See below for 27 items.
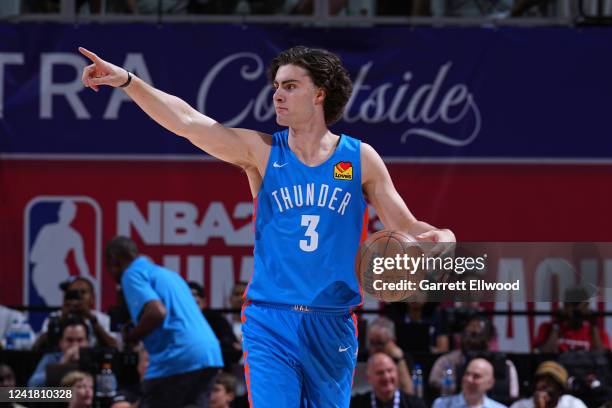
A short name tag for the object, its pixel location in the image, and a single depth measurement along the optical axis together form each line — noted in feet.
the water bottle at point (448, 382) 55.36
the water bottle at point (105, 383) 53.34
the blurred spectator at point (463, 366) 55.40
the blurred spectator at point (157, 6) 68.20
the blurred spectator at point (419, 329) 59.43
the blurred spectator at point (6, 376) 54.73
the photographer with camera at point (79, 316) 58.80
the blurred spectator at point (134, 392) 51.82
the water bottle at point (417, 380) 55.45
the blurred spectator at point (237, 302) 62.56
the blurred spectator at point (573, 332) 60.28
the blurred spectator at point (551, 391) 51.69
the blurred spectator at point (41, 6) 67.75
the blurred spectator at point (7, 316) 63.55
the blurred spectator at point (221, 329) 58.76
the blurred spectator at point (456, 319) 60.15
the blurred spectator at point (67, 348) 55.31
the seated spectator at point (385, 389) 52.18
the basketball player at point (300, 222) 30.99
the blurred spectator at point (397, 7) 68.69
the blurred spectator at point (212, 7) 68.52
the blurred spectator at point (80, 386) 51.11
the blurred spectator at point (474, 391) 53.30
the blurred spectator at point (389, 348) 55.22
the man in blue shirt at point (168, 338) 53.03
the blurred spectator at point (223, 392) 52.36
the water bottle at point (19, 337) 61.71
